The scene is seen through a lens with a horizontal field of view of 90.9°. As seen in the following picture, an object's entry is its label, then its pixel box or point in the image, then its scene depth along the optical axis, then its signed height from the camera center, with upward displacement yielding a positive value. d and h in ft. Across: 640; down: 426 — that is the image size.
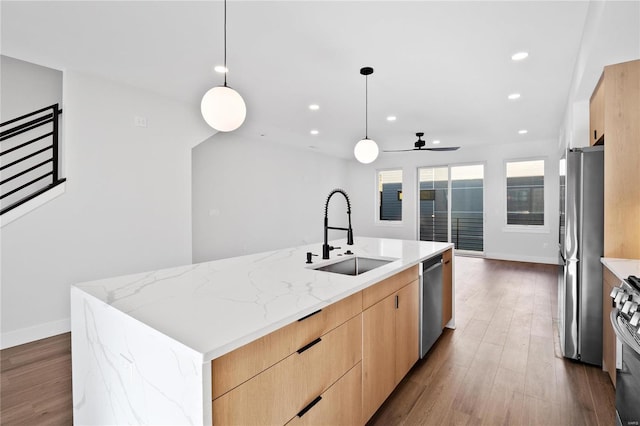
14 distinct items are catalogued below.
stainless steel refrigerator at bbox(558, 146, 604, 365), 7.80 -0.98
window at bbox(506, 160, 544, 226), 22.59 +1.50
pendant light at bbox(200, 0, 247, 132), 6.59 +2.24
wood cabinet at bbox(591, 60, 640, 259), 7.45 +1.04
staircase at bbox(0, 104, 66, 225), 10.76 +2.33
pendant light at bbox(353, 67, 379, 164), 11.21 +2.24
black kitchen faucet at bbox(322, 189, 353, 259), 7.02 -0.64
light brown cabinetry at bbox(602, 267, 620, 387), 6.82 -2.69
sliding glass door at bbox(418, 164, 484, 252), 25.03 +0.65
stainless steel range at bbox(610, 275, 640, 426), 4.01 -1.84
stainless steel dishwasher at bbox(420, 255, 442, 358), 7.85 -2.37
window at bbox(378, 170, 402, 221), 28.89 +1.68
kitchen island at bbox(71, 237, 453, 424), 3.01 -1.24
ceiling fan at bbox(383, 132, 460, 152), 19.39 +4.35
